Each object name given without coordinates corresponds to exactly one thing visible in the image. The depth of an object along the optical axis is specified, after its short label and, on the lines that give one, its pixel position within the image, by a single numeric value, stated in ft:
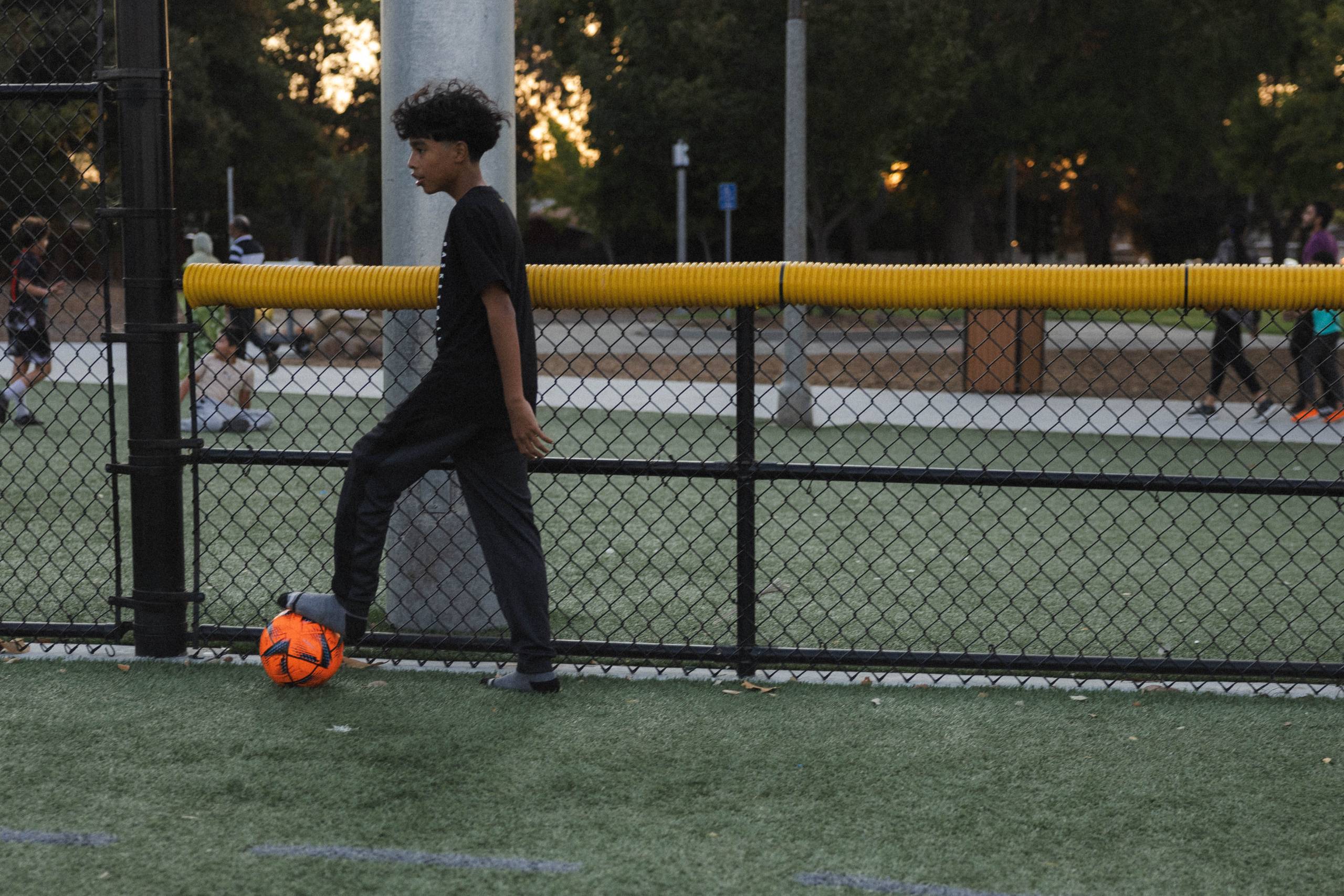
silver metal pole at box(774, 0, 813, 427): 79.66
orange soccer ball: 29.76
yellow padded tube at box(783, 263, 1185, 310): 28.53
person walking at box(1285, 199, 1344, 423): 78.59
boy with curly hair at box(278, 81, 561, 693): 27.12
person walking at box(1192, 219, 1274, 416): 75.87
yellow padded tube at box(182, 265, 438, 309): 29.78
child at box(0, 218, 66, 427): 71.51
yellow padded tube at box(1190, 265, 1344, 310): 28.30
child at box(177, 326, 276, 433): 69.92
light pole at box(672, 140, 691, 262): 162.20
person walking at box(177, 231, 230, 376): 73.30
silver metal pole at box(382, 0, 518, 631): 32.81
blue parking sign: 165.89
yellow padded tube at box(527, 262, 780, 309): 29.32
